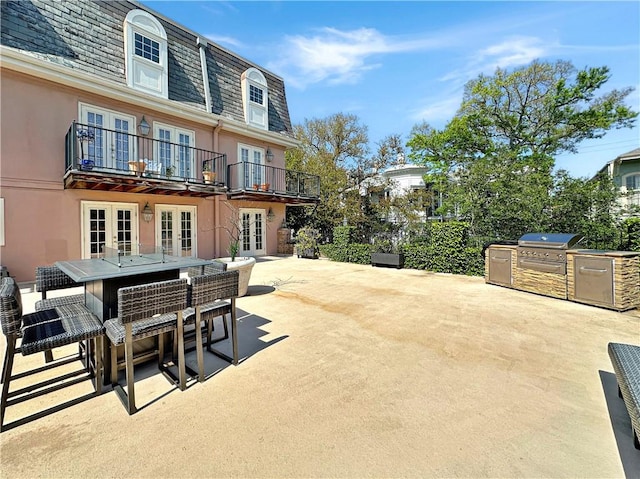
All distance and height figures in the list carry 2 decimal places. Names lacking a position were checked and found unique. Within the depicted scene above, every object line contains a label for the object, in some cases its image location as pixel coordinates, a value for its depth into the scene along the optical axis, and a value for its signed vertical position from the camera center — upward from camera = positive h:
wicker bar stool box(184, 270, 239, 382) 2.67 -0.58
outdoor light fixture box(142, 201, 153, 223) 9.16 +0.83
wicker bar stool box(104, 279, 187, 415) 2.21 -0.69
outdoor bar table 2.62 -0.31
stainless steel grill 5.70 -0.33
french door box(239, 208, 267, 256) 12.40 +0.27
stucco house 7.07 +3.21
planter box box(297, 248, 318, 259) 12.47 -0.66
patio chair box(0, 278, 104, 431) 2.11 -0.76
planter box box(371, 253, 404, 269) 9.71 -0.78
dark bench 1.67 -0.95
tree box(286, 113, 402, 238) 12.93 +3.93
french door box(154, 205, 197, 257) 9.68 +0.37
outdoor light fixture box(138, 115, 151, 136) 8.91 +3.44
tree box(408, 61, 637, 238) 8.56 +4.74
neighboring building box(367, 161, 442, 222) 10.87 +2.17
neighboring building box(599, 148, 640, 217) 14.68 +3.48
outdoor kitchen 5.00 -0.70
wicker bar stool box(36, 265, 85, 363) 3.15 -0.50
